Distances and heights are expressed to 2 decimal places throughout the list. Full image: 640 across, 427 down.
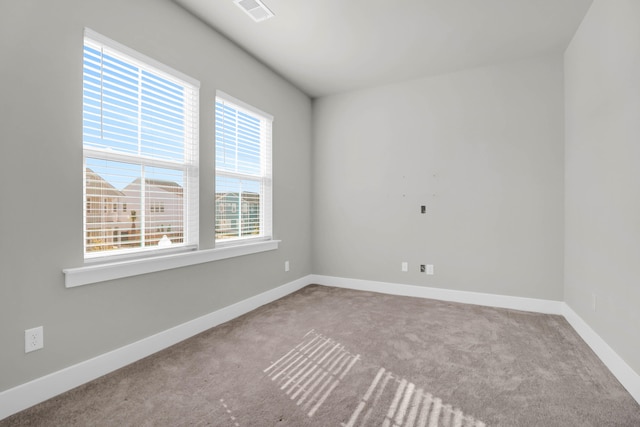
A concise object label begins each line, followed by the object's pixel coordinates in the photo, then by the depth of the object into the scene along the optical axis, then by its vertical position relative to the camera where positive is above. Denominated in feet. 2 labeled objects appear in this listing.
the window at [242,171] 9.88 +1.41
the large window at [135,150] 6.62 +1.48
